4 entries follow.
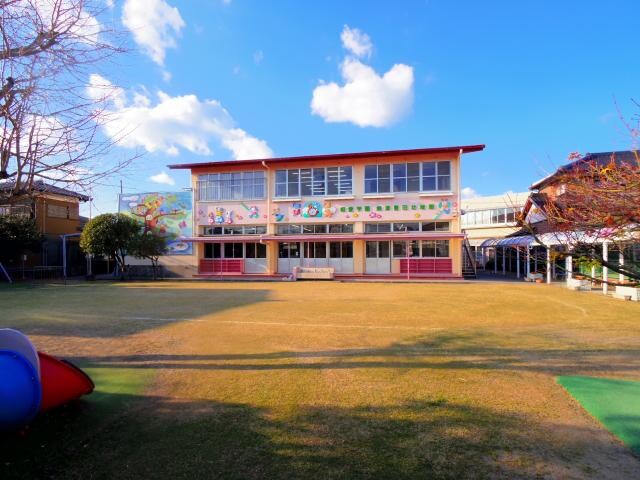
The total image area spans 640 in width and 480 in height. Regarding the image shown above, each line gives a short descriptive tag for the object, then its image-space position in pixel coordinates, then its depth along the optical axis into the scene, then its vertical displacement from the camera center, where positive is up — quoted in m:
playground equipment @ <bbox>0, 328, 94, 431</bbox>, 2.98 -1.16
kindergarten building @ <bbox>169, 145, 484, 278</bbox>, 21.44 +2.22
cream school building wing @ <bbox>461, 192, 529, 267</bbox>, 36.06 +3.32
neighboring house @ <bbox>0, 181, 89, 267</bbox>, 24.87 +1.95
